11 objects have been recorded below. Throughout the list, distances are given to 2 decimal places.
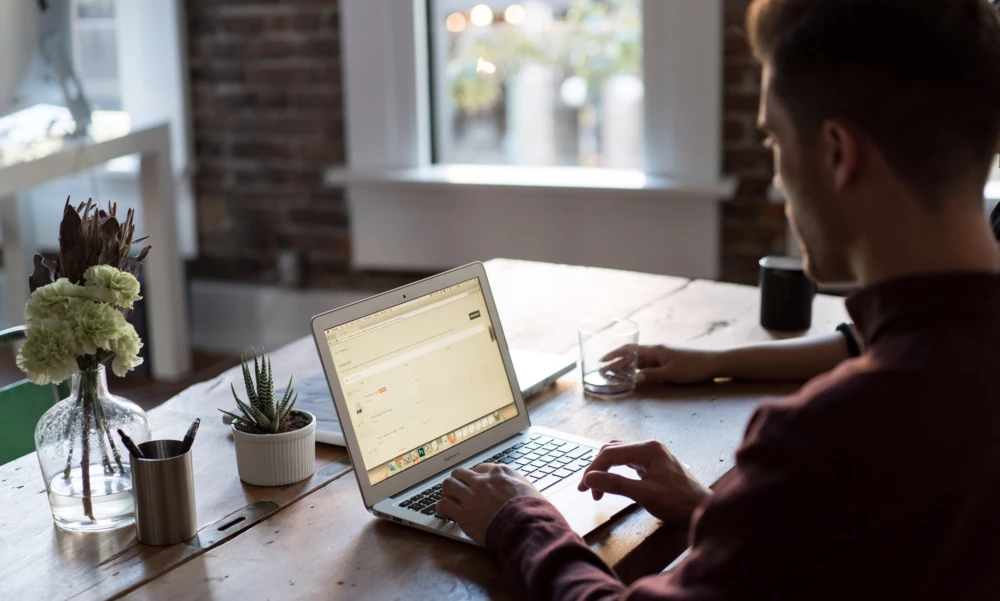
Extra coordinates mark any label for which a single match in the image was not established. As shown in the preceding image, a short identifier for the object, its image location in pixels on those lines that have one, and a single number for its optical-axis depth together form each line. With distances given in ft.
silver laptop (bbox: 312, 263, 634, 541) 4.33
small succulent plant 4.55
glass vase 4.24
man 2.81
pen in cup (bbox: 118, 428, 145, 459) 4.06
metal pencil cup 4.04
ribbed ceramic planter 4.56
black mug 6.54
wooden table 3.82
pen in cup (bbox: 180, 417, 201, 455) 4.09
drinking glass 5.70
